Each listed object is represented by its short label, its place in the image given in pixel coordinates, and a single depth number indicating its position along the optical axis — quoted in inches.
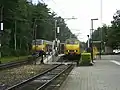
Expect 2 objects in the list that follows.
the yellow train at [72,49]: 2177.4
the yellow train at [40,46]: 2679.6
